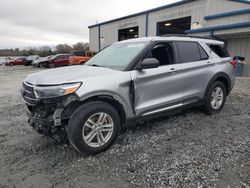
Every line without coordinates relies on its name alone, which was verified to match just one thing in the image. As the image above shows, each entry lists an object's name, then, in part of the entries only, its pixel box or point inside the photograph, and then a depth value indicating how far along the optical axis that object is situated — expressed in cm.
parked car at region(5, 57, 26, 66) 3189
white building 1243
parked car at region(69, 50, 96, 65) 1794
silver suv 279
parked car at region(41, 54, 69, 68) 2177
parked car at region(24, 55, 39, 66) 3051
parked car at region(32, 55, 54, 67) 2274
